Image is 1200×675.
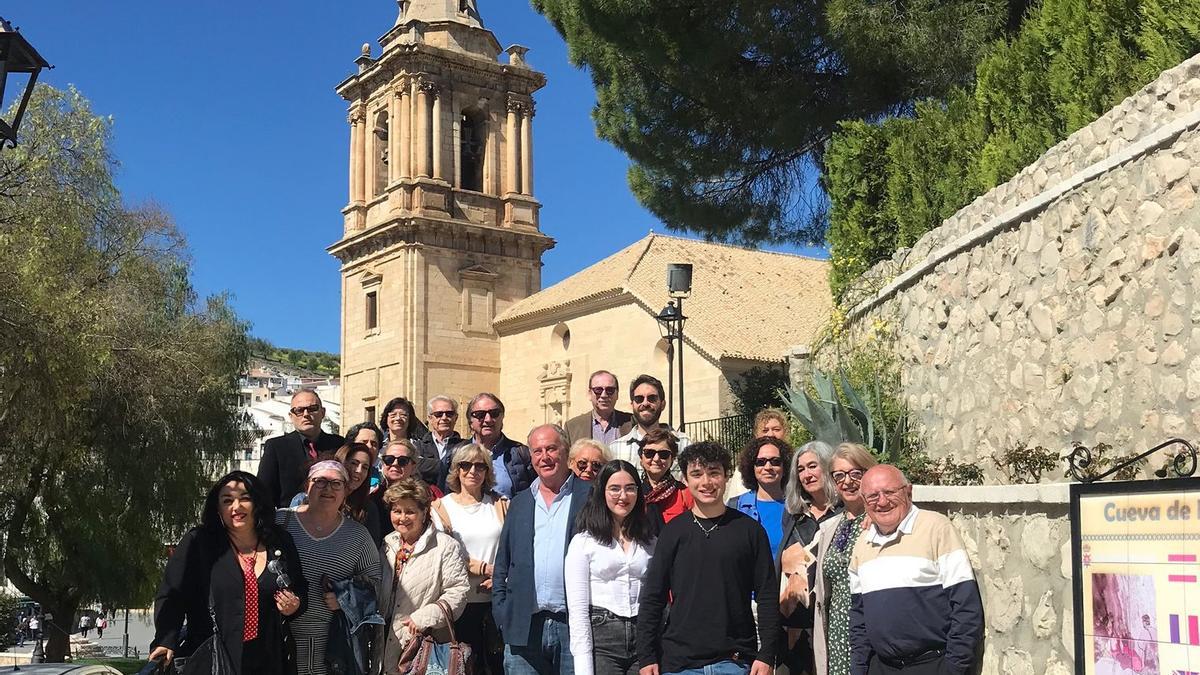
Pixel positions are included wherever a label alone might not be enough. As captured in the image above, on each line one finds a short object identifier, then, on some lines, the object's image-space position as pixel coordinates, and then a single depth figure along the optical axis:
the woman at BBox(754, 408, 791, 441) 6.45
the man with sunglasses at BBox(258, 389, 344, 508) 6.94
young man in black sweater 4.95
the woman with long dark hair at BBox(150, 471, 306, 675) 5.20
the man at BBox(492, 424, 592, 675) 5.69
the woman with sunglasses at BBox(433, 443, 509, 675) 6.18
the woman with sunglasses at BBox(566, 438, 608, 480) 6.04
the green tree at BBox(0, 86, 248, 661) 15.38
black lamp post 15.08
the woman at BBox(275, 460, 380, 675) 5.51
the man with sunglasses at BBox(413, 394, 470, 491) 7.39
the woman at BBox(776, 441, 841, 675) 5.45
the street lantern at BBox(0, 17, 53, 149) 7.38
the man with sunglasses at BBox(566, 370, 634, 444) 7.02
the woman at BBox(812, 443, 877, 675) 5.02
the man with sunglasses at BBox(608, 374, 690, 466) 6.65
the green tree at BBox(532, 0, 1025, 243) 12.67
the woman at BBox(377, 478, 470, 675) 5.71
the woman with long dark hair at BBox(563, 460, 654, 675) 5.28
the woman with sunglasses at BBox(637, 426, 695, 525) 5.69
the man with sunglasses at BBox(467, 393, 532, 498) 7.05
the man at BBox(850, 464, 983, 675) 4.55
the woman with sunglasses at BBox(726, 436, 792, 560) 5.95
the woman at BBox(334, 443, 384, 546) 6.22
